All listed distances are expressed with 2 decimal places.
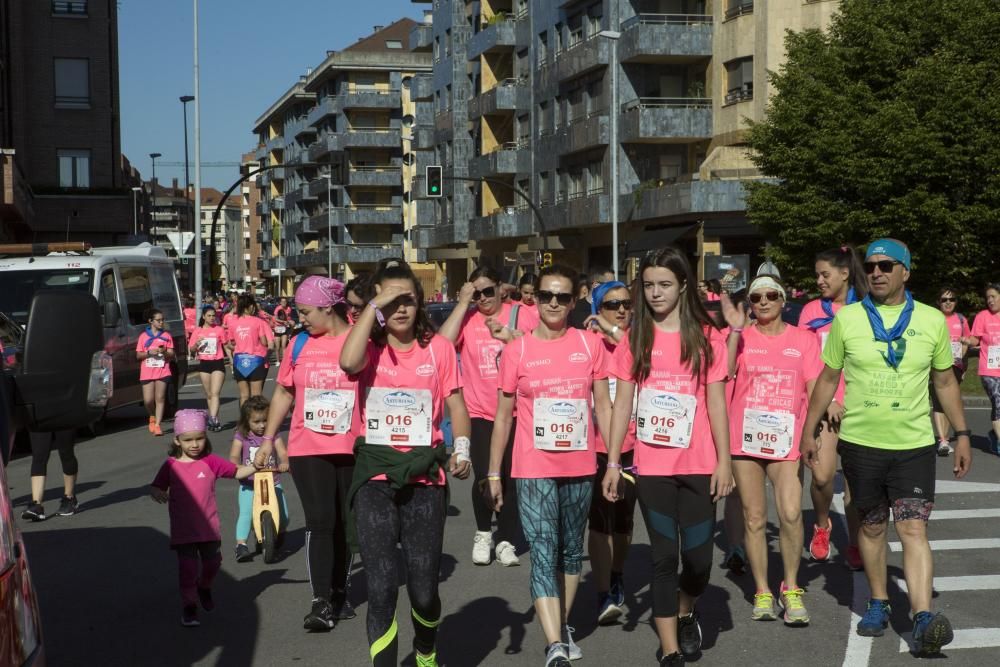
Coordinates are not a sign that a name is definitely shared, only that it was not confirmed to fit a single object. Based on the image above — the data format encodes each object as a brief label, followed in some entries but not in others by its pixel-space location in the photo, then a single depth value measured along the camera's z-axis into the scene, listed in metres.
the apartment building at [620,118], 43.25
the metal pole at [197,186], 42.91
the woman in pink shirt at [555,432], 6.53
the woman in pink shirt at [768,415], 7.54
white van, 18.84
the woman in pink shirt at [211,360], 19.47
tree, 31.36
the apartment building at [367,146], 102.06
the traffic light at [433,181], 42.25
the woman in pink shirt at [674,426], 6.33
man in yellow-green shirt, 6.84
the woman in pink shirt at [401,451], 5.84
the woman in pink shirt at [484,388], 9.38
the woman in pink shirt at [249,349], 18.20
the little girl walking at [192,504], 7.73
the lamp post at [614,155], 42.06
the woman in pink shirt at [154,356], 18.73
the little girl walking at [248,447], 9.52
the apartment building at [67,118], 51.31
